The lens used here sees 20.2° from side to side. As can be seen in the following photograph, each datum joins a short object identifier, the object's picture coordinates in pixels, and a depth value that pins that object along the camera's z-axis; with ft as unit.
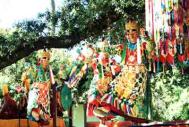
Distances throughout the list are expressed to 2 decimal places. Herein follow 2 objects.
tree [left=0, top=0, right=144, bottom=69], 25.45
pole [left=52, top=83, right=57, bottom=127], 24.81
